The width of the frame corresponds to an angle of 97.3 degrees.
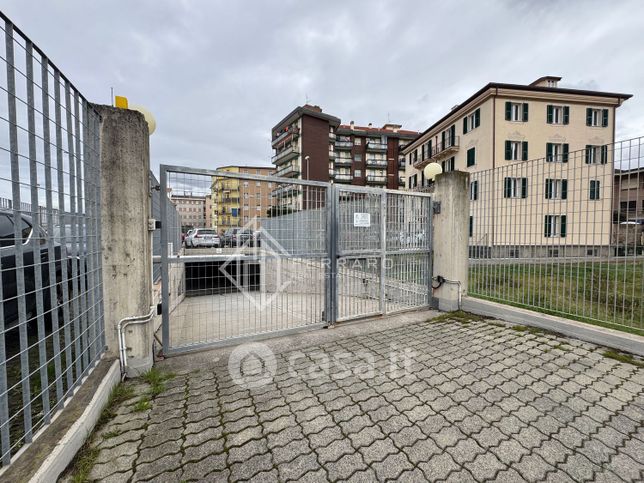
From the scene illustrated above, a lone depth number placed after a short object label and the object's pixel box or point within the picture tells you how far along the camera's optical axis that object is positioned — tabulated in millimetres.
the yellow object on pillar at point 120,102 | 2909
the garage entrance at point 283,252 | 3564
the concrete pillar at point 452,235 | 5094
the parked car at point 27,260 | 1695
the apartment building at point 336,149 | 36781
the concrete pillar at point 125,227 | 2717
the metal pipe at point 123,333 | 2797
